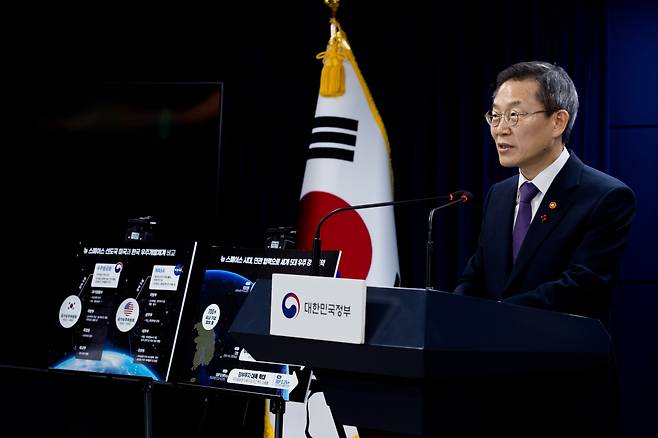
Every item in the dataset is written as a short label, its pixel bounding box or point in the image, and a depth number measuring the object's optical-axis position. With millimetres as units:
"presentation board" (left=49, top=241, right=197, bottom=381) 9394
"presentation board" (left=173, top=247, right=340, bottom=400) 9129
